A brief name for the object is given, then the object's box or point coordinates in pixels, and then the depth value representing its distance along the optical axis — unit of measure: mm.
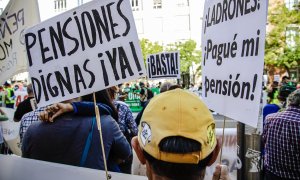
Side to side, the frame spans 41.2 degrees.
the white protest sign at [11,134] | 6527
